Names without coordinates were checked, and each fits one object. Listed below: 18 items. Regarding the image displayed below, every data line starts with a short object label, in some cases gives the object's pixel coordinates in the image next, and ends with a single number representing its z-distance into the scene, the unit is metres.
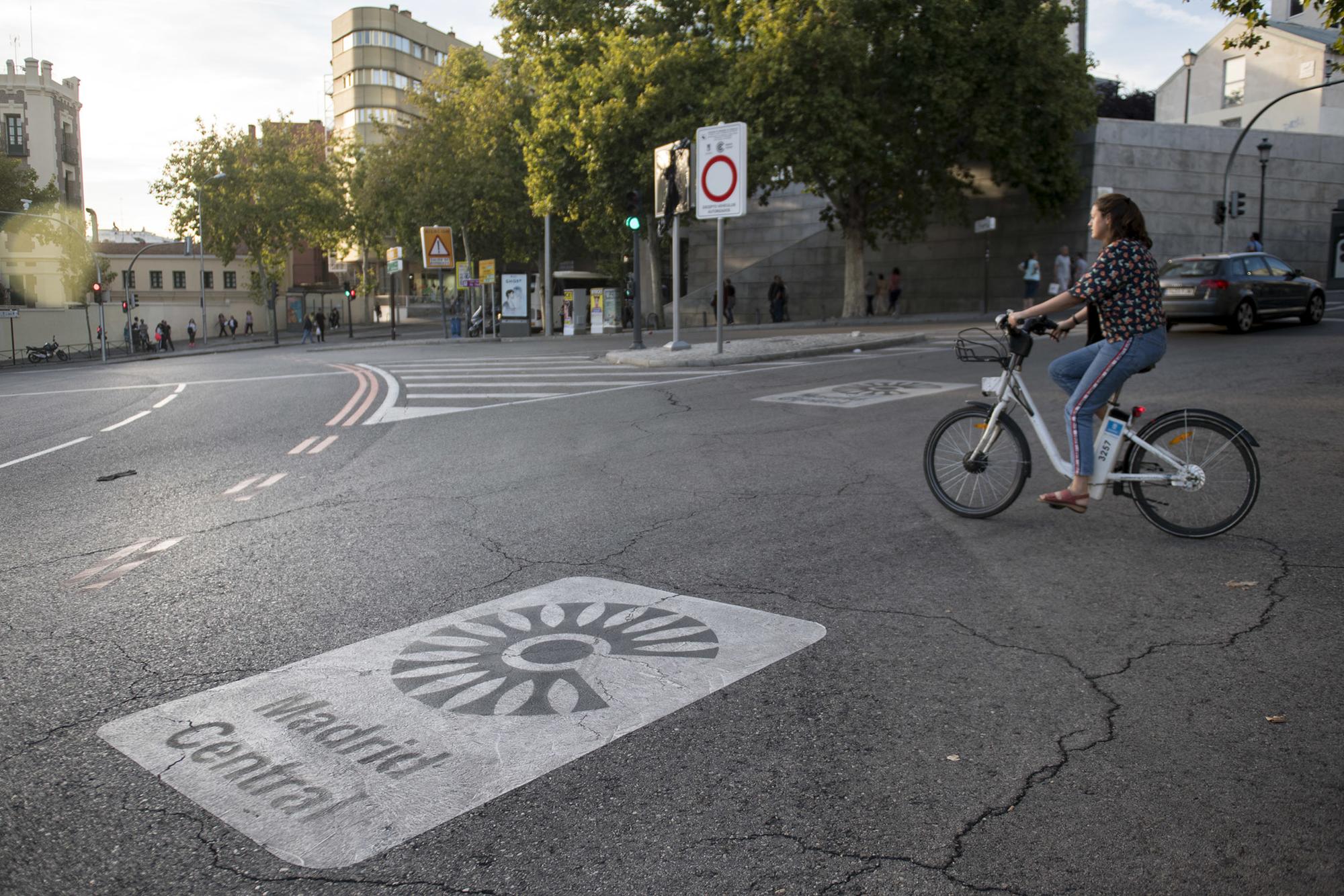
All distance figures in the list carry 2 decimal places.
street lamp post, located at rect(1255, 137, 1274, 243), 34.25
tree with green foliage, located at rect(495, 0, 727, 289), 33.06
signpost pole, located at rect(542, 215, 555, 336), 43.56
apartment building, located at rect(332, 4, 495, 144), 88.50
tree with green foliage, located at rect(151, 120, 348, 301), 57.31
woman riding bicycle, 5.85
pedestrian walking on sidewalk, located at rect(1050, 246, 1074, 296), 31.38
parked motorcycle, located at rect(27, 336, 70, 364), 44.00
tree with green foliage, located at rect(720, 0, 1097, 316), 31.44
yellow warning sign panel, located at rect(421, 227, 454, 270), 39.22
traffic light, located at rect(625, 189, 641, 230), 22.61
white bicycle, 5.84
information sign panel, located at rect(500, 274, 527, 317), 43.25
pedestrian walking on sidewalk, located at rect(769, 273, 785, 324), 43.53
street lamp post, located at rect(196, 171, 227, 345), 55.75
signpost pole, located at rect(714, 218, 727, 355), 19.30
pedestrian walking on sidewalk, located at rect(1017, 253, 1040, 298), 30.95
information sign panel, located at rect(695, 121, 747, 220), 19.19
